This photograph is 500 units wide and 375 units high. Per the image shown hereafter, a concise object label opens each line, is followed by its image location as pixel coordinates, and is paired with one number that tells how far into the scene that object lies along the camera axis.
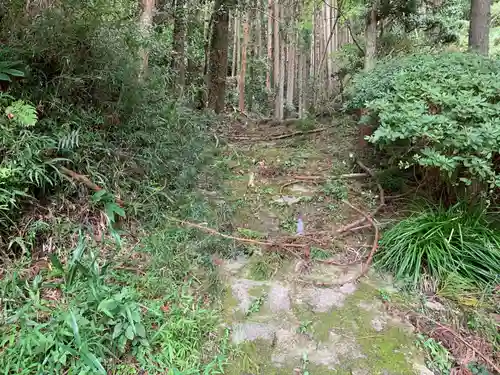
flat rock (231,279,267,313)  2.09
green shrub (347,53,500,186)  2.18
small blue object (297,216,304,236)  2.85
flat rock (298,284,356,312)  2.12
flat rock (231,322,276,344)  1.88
